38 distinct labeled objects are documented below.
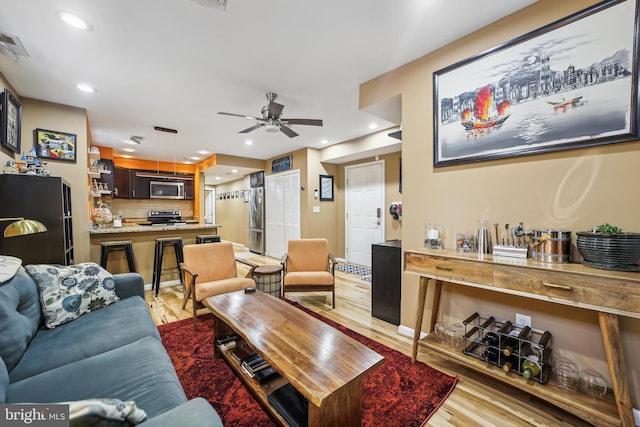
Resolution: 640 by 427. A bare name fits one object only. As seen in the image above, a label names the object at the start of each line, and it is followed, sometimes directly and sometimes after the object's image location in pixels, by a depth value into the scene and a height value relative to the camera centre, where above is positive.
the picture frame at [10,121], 2.50 +0.97
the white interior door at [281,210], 6.02 +0.01
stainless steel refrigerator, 7.09 -0.26
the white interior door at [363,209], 5.30 +0.02
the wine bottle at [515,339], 1.68 -0.89
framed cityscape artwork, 1.50 +0.80
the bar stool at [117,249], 3.47 -0.51
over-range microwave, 6.72 +0.60
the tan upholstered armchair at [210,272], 2.73 -0.73
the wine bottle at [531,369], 1.59 -1.00
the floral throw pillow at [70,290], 1.77 -0.57
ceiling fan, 3.10 +1.12
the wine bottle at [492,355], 1.76 -1.01
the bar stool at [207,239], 4.33 -0.46
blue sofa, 1.05 -0.76
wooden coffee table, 1.16 -0.76
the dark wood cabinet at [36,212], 2.32 +0.01
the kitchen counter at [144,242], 3.62 -0.47
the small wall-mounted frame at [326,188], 5.88 +0.51
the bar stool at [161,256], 3.90 -0.69
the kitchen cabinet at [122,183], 6.33 +0.73
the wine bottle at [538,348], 1.61 -0.92
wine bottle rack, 1.65 -0.94
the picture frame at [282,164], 6.13 +1.16
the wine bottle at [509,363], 1.66 -1.02
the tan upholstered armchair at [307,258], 3.49 -0.66
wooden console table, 1.26 -0.48
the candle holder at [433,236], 2.24 -0.24
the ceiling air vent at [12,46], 2.03 +1.38
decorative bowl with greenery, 1.34 -0.22
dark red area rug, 1.56 -1.24
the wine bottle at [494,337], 1.79 -0.90
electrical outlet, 1.83 -0.80
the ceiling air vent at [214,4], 1.70 +1.39
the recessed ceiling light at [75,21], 1.83 +1.41
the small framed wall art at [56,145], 3.14 +0.86
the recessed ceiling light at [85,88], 2.83 +1.41
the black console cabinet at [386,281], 2.76 -0.79
